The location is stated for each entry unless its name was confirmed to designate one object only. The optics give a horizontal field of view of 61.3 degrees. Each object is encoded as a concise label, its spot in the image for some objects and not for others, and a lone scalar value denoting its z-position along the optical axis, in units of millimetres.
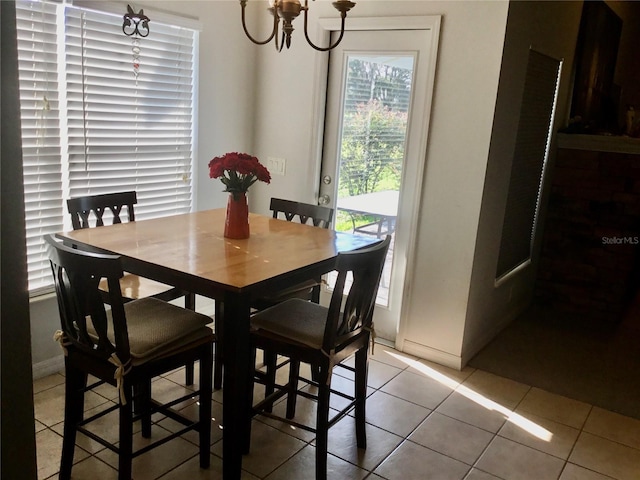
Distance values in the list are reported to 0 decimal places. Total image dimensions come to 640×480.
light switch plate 3984
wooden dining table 2016
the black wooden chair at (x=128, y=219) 2719
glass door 3377
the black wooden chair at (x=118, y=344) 1861
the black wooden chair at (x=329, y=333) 2131
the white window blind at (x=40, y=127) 2660
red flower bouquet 2439
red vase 2578
